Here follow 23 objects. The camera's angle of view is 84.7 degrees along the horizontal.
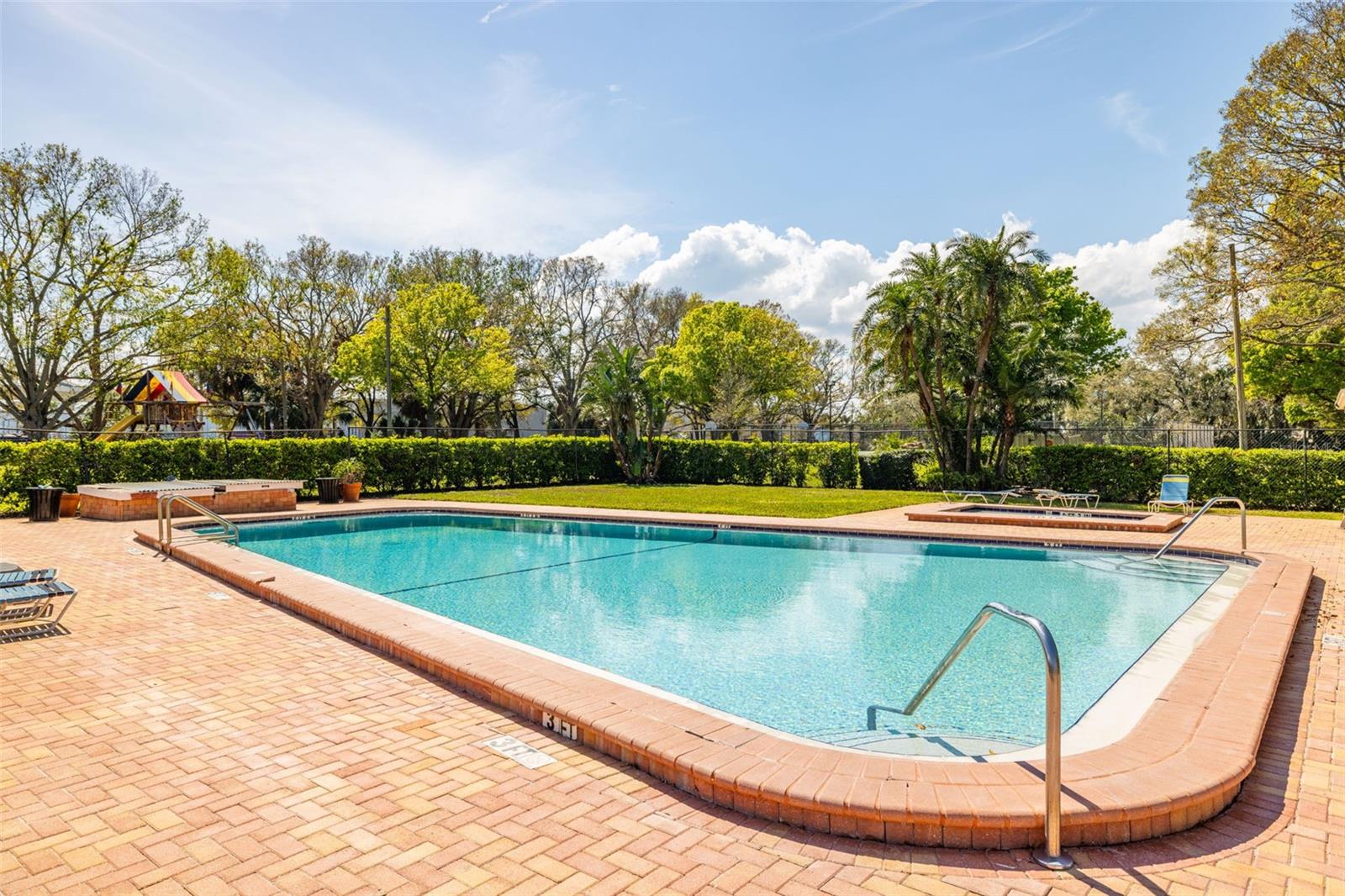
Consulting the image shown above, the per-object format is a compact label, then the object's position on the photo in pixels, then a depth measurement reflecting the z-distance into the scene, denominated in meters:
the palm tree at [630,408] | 23.47
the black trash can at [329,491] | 17.52
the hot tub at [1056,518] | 12.70
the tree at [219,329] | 25.62
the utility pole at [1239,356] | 16.64
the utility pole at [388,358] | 26.59
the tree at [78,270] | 22.52
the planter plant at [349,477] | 17.97
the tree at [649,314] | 42.31
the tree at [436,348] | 32.53
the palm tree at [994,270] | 19.91
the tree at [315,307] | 33.94
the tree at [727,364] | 37.00
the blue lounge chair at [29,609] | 6.02
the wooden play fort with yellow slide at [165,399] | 19.95
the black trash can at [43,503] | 14.05
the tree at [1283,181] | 13.56
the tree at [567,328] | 39.97
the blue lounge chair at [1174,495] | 15.20
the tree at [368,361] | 32.34
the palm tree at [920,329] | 21.11
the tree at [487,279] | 38.03
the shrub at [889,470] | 22.61
